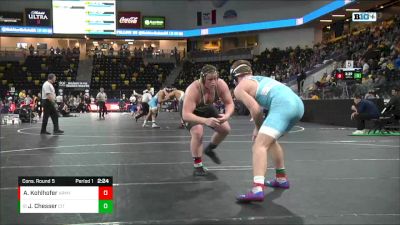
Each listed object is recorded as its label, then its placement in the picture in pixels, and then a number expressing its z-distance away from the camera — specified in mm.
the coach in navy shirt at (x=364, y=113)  11641
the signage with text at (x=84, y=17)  36719
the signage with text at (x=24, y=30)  41744
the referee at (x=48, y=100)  10812
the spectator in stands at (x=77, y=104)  31562
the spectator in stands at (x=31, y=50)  42688
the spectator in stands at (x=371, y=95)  13622
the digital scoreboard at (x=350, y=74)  16391
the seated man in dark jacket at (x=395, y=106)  11218
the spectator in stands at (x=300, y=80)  24000
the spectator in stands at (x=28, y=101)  22847
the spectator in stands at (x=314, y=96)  17898
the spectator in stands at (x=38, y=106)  23327
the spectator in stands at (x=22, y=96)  26347
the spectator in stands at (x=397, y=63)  14737
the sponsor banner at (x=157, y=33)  44406
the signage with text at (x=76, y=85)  35722
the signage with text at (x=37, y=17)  41750
